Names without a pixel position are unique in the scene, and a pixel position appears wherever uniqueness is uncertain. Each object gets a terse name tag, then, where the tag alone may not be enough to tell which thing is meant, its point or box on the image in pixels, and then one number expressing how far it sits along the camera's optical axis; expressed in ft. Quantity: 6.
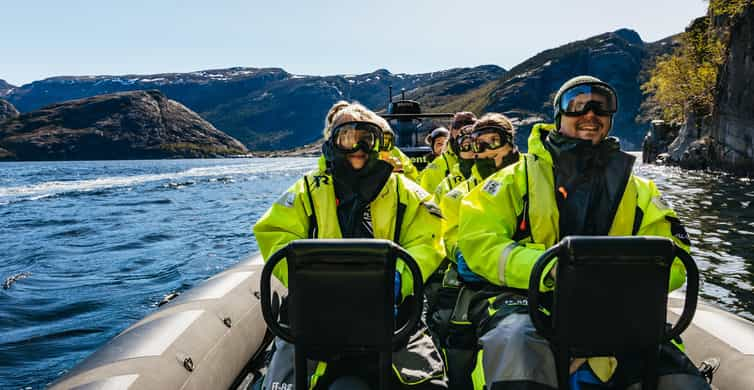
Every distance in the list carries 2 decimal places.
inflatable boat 8.41
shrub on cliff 108.68
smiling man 7.48
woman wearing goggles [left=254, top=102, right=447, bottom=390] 8.43
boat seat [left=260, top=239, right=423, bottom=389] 5.50
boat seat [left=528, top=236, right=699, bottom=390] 5.28
